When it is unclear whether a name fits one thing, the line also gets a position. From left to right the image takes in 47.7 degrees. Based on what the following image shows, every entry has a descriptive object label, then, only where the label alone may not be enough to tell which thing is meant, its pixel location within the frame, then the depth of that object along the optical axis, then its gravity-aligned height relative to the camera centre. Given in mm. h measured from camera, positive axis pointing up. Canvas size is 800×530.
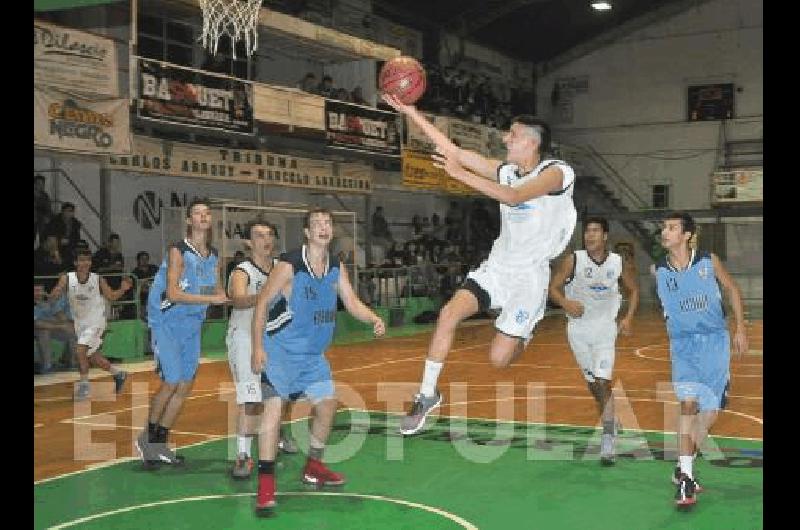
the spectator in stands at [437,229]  25938 +948
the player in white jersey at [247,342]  6668 -614
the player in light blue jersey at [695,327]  5957 -436
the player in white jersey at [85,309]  11050 -604
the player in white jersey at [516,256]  5199 +30
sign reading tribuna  15844 +1893
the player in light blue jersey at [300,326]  5770 -422
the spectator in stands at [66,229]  13992 +509
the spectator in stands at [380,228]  23984 +877
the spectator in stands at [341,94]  20984 +3890
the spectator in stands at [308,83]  20578 +4063
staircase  30438 +2312
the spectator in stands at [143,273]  15539 -205
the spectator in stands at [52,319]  12305 -790
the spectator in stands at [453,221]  26000 +1171
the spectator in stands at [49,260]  13359 +19
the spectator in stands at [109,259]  14773 +37
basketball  5539 +1126
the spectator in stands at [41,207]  13789 +847
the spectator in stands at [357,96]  21391 +3927
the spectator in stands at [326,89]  20922 +4002
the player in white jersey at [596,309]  7109 -386
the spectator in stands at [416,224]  25078 +1032
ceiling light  27228 +7763
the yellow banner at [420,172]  21859 +2195
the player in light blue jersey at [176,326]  6902 -498
